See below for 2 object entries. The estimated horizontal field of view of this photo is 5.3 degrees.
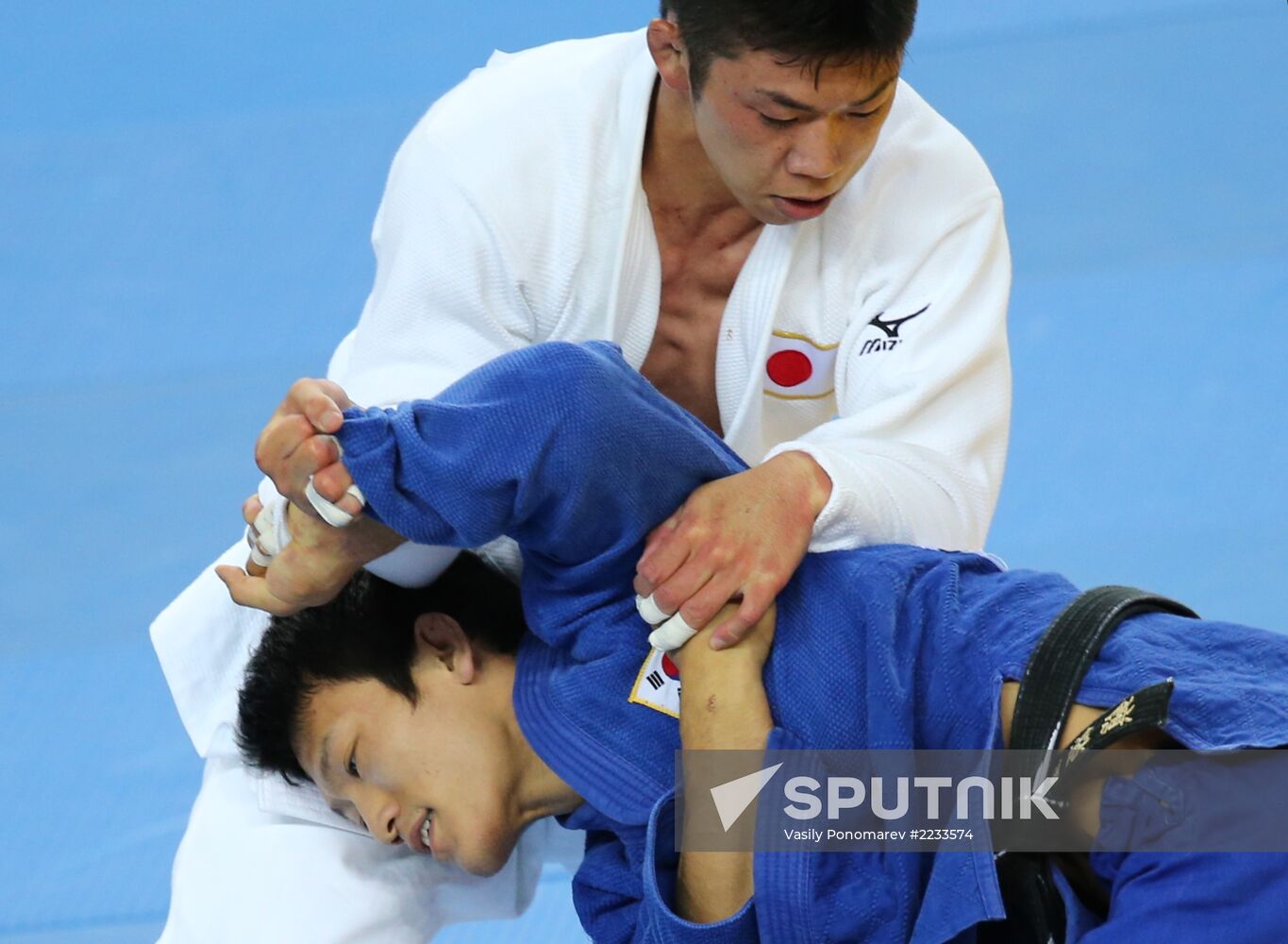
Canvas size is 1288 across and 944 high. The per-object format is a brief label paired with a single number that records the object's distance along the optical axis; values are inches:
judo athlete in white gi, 463.6
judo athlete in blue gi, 450.7
